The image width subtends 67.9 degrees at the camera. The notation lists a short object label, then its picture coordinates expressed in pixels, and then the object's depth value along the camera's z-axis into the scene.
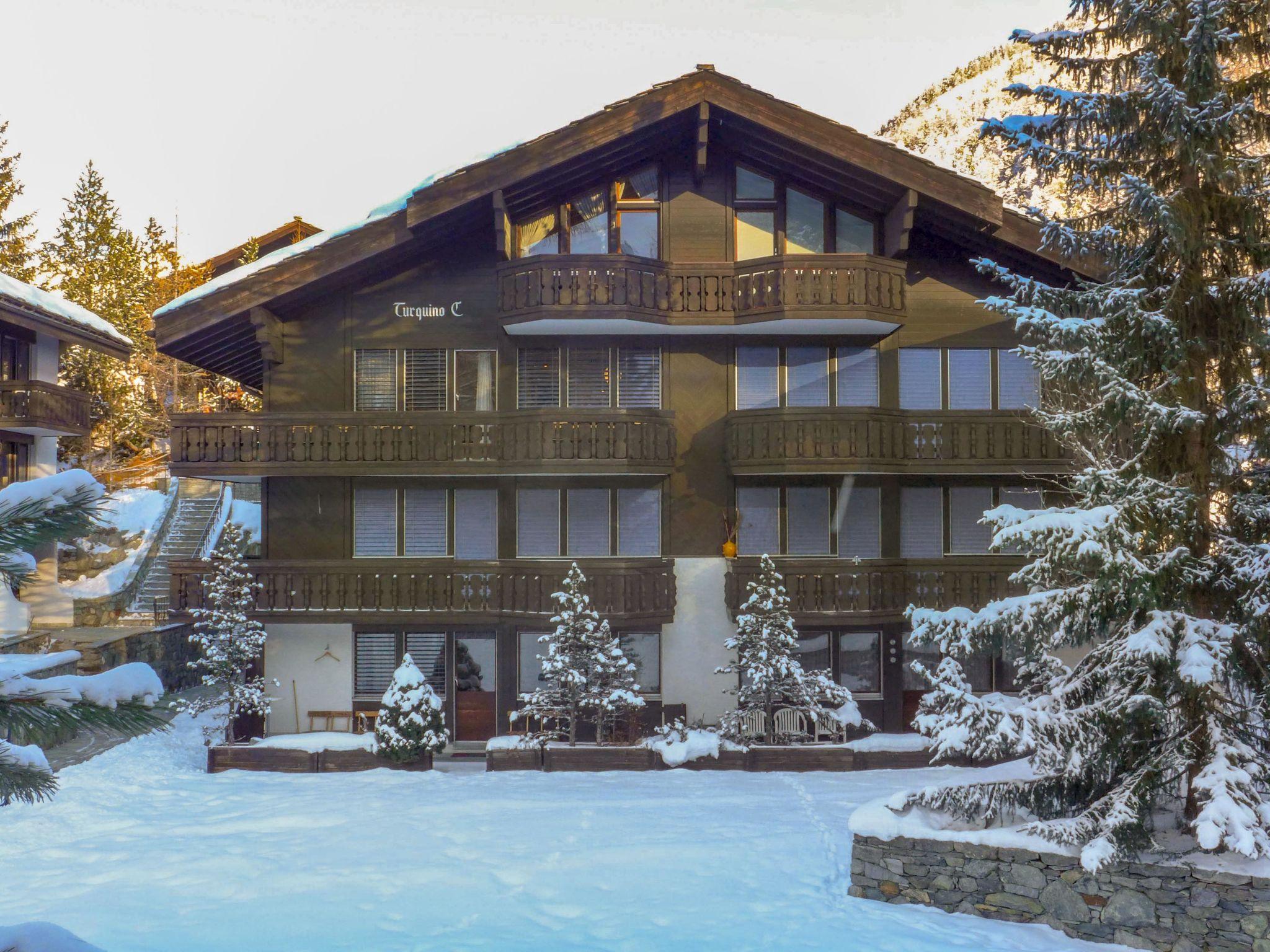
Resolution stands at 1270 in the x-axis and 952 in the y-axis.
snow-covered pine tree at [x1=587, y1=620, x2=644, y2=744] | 17.53
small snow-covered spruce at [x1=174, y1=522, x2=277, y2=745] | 18.14
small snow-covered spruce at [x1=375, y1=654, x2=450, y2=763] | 17.31
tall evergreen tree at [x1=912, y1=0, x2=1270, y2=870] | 10.23
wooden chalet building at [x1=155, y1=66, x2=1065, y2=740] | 19.00
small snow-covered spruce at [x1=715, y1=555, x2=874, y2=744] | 17.58
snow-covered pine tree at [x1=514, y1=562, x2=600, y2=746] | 17.77
